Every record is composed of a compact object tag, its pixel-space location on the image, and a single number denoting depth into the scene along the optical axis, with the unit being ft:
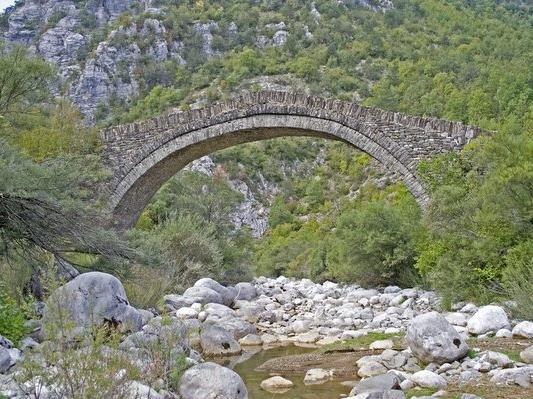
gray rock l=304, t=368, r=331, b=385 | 21.01
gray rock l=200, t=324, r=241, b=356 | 26.11
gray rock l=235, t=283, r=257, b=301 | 46.57
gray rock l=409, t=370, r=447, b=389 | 17.76
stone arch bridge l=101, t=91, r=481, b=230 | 42.47
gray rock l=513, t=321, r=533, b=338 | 21.99
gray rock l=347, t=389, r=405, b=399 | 16.11
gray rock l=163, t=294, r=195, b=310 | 35.32
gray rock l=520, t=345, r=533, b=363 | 18.71
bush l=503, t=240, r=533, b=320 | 23.91
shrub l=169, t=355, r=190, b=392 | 17.21
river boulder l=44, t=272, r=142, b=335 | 20.93
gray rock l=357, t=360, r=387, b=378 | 20.75
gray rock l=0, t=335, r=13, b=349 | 18.49
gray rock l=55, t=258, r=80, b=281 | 25.90
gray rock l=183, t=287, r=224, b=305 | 37.22
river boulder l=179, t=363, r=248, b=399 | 16.52
